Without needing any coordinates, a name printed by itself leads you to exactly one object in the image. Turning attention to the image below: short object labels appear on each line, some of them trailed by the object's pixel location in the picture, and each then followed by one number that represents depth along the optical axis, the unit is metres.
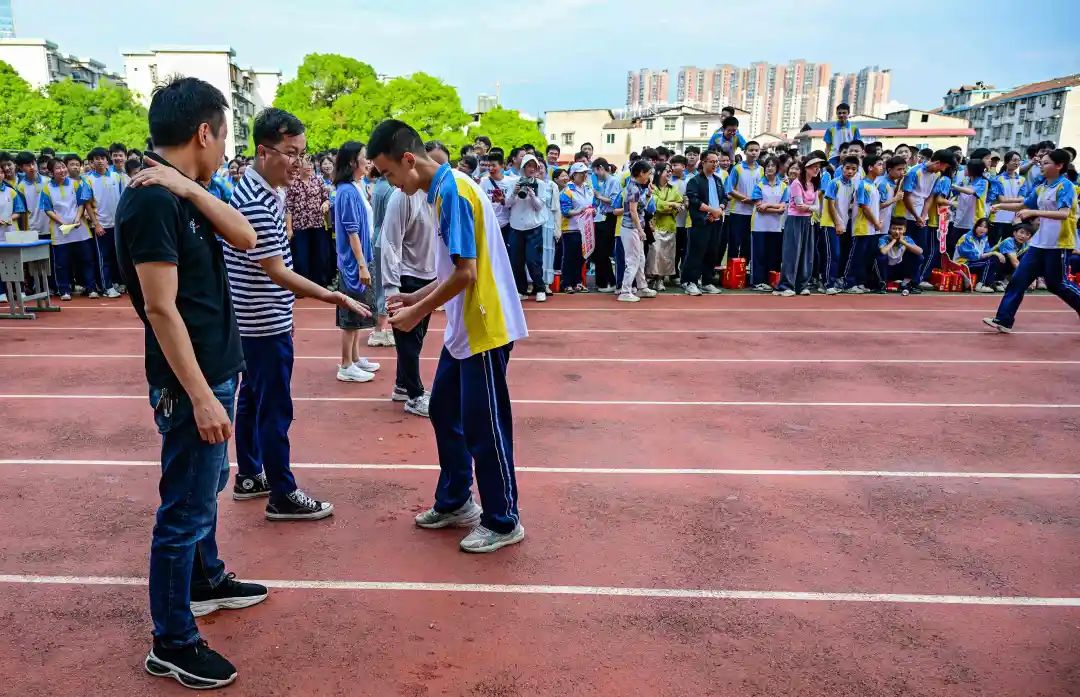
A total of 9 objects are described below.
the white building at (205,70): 67.56
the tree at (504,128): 50.72
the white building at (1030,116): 62.31
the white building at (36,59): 64.62
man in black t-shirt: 2.32
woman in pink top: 11.48
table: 9.60
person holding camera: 10.48
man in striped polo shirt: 3.59
